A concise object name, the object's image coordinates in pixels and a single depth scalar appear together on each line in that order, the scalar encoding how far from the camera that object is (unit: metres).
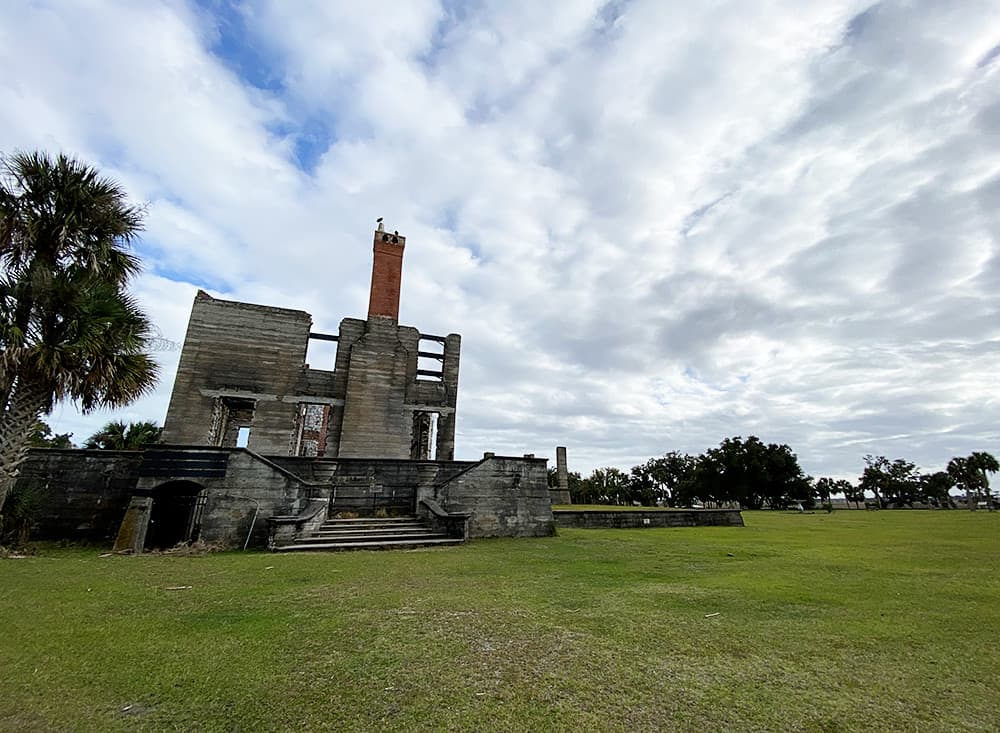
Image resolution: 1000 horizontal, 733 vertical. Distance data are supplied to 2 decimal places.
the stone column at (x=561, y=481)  28.39
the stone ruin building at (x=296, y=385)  19.47
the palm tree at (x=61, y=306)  8.09
